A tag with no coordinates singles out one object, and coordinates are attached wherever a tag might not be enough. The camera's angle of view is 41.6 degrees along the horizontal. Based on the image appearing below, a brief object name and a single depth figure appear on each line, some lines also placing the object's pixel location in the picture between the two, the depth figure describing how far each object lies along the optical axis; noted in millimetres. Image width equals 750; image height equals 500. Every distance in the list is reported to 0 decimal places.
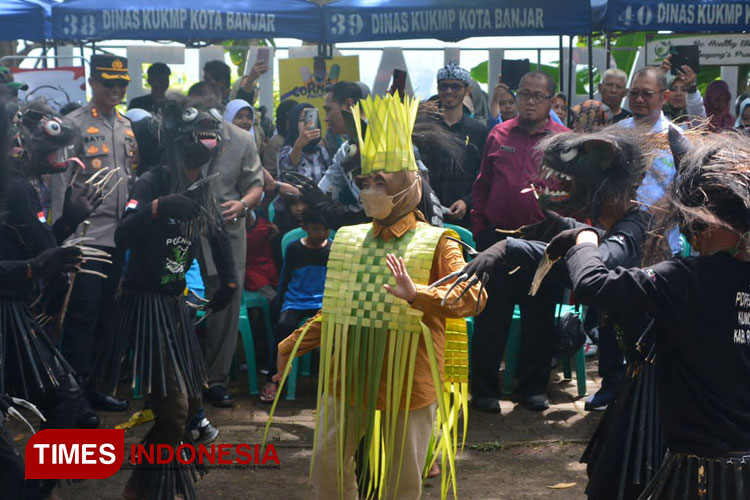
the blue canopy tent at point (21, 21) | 8695
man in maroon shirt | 6598
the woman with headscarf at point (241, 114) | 7977
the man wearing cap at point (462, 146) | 7090
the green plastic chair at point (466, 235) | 6906
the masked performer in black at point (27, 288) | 4527
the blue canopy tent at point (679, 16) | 8383
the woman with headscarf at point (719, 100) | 8875
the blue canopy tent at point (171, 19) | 8570
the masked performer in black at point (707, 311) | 3000
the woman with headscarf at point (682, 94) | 8492
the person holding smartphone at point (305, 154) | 7484
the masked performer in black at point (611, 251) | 3510
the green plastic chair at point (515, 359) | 6980
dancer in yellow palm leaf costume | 3855
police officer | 6488
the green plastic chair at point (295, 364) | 6855
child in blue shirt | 6848
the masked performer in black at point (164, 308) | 4727
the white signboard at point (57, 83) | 8602
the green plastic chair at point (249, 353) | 6984
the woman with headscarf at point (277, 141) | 8578
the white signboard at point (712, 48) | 8844
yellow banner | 8852
